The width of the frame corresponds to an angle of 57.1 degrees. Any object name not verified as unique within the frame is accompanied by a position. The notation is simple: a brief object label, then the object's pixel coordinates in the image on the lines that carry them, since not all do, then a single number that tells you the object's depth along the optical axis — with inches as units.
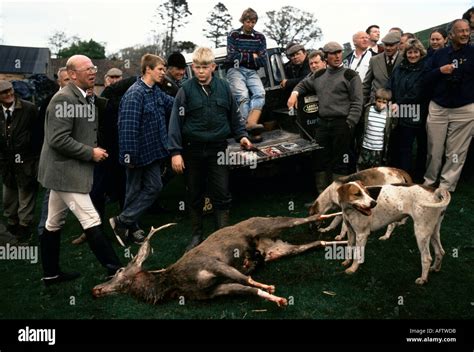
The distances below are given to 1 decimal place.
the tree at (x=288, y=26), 1676.9
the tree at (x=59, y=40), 2280.8
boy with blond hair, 191.2
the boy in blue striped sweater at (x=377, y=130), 243.8
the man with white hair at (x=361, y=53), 288.4
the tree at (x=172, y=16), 1562.5
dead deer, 157.4
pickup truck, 247.4
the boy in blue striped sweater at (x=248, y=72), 268.5
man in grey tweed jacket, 160.2
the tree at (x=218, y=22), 1705.2
